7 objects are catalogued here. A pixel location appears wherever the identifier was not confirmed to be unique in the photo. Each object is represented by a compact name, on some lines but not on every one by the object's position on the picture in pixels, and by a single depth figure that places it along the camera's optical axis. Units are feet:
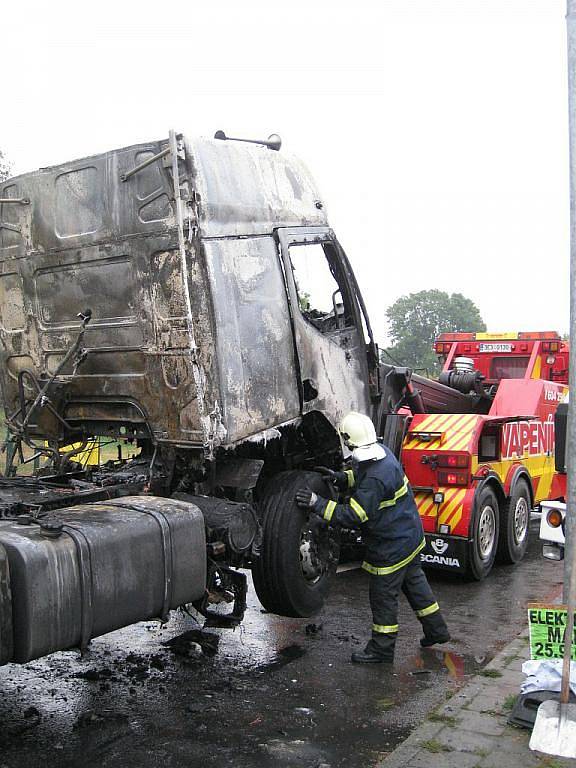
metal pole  12.32
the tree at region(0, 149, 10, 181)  63.64
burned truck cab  15.97
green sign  13.94
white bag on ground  13.78
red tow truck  24.27
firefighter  17.75
